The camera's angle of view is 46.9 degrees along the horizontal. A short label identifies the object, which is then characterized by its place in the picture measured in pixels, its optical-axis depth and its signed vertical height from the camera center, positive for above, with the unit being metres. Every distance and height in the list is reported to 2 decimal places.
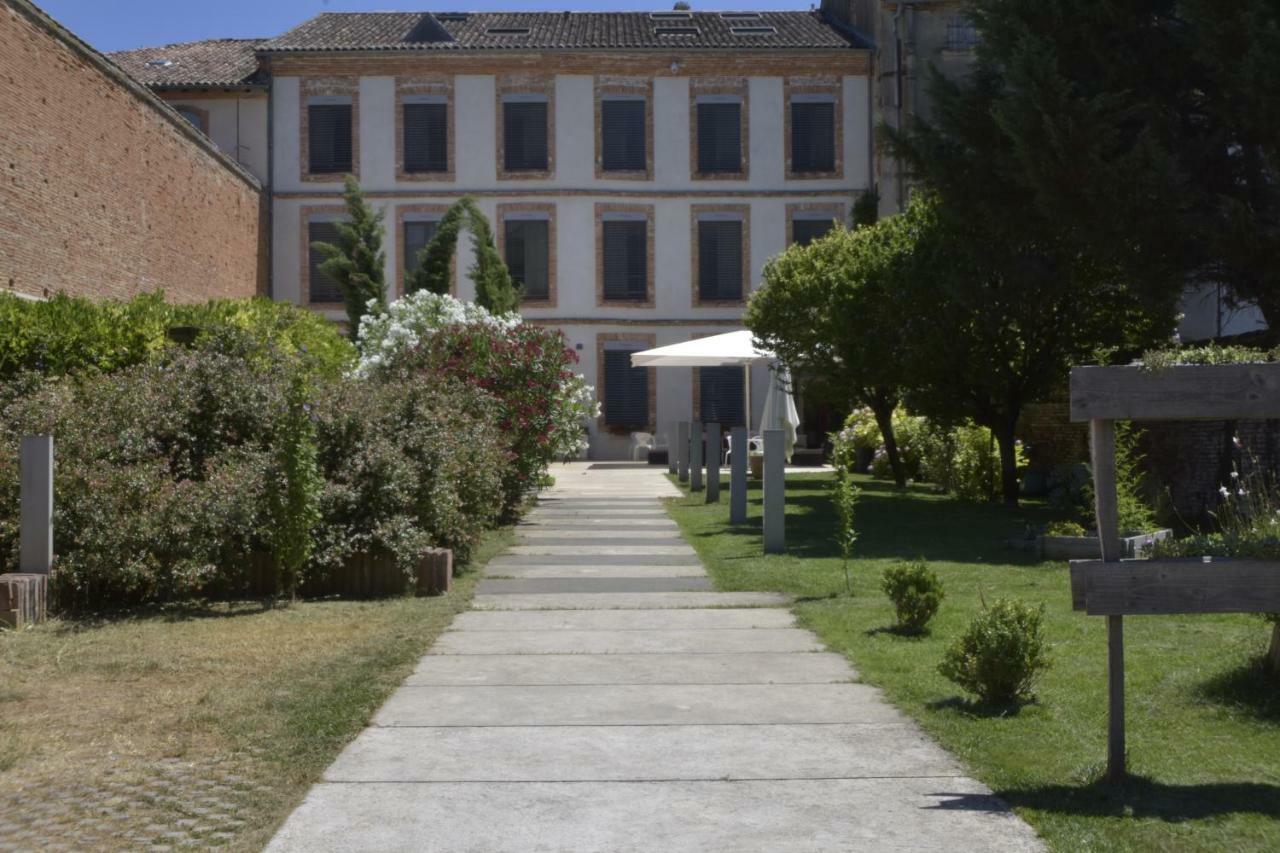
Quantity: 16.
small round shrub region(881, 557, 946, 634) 7.90 -0.83
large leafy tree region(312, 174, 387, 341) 31.92 +4.06
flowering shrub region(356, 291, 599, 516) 16.23 +0.81
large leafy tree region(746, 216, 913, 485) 17.80 +1.69
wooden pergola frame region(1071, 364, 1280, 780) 4.74 -0.41
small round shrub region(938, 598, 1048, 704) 5.93 -0.87
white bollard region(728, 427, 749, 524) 15.32 -0.40
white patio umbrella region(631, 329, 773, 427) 24.83 +1.52
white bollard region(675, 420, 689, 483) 25.53 -0.14
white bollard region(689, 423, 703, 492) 22.05 -0.28
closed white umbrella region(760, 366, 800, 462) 26.74 +0.55
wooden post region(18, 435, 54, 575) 8.72 -0.33
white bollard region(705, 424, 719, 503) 19.45 -0.28
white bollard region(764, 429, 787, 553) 12.45 -0.52
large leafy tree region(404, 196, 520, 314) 30.39 +3.80
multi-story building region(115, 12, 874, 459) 36.25 +7.22
